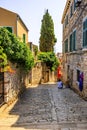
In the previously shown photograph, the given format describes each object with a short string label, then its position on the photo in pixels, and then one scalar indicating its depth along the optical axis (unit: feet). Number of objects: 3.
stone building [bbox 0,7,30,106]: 17.95
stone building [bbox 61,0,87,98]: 21.33
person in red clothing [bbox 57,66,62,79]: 48.68
